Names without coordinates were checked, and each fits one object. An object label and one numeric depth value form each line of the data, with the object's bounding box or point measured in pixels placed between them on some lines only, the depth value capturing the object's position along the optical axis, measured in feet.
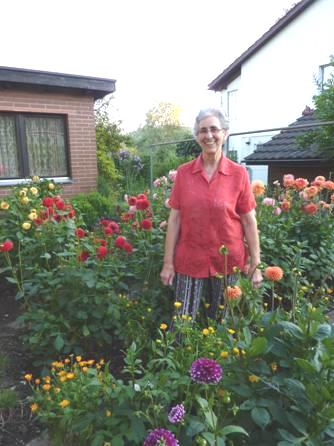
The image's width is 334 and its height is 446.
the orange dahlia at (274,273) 4.87
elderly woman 6.39
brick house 21.31
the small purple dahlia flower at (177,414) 3.53
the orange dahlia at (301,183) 10.34
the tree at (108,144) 28.12
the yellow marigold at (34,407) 5.31
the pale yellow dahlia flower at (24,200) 11.02
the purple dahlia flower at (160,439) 3.36
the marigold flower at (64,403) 4.90
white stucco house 38.01
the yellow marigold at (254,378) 3.92
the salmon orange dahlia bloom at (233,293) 4.59
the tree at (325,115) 16.10
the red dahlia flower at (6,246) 7.45
